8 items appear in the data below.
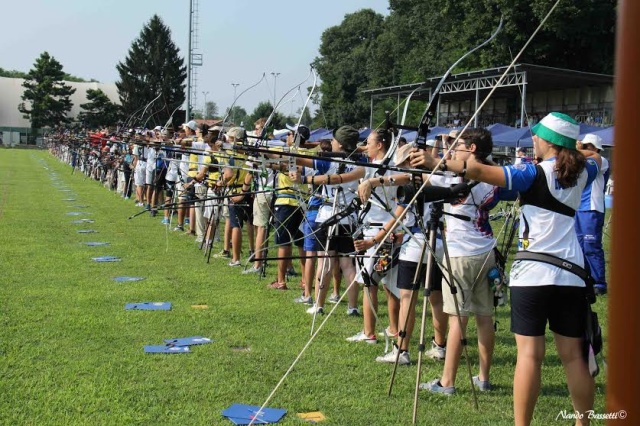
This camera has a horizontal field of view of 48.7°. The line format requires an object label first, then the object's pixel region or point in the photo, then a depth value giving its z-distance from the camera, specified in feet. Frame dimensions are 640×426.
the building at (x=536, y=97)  89.51
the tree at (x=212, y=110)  169.14
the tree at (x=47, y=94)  272.51
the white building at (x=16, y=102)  300.40
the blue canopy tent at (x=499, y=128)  79.56
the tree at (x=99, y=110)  224.53
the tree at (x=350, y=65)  171.22
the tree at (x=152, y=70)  162.30
